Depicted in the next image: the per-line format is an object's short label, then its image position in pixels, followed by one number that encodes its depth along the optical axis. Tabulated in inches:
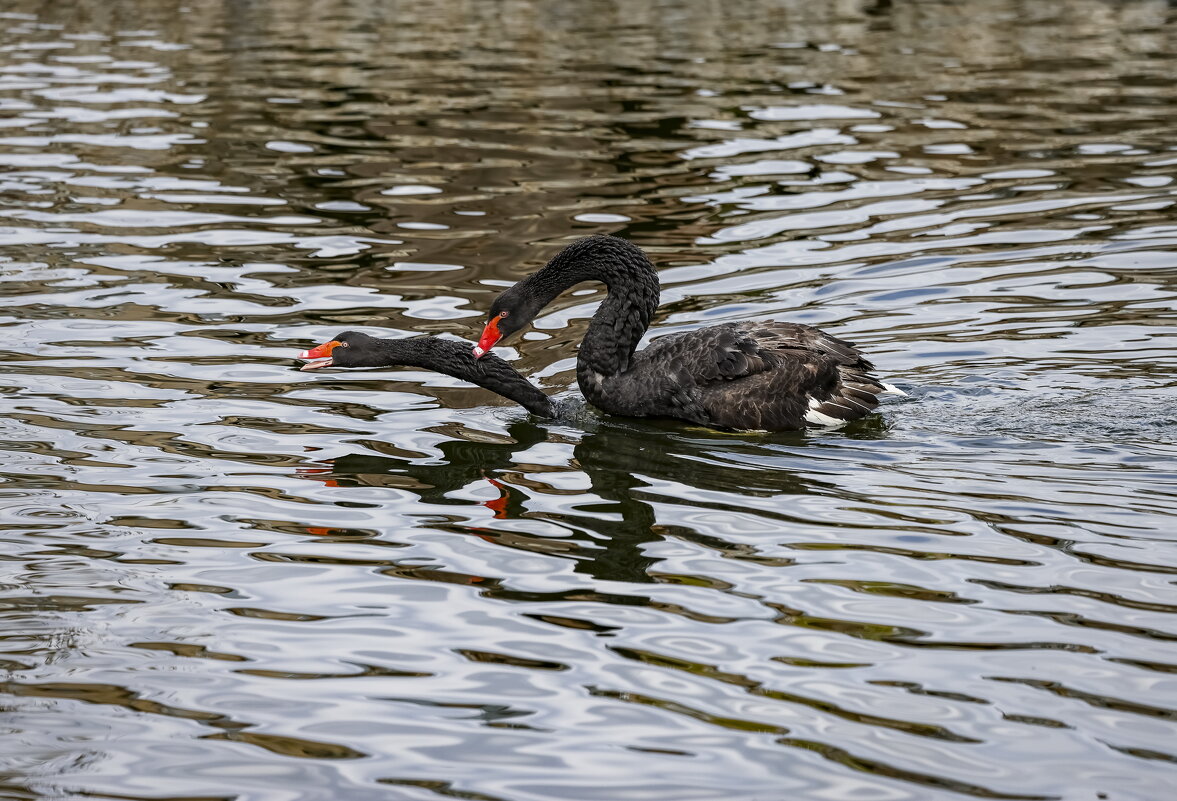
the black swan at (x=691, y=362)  700.0
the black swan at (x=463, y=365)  727.1
